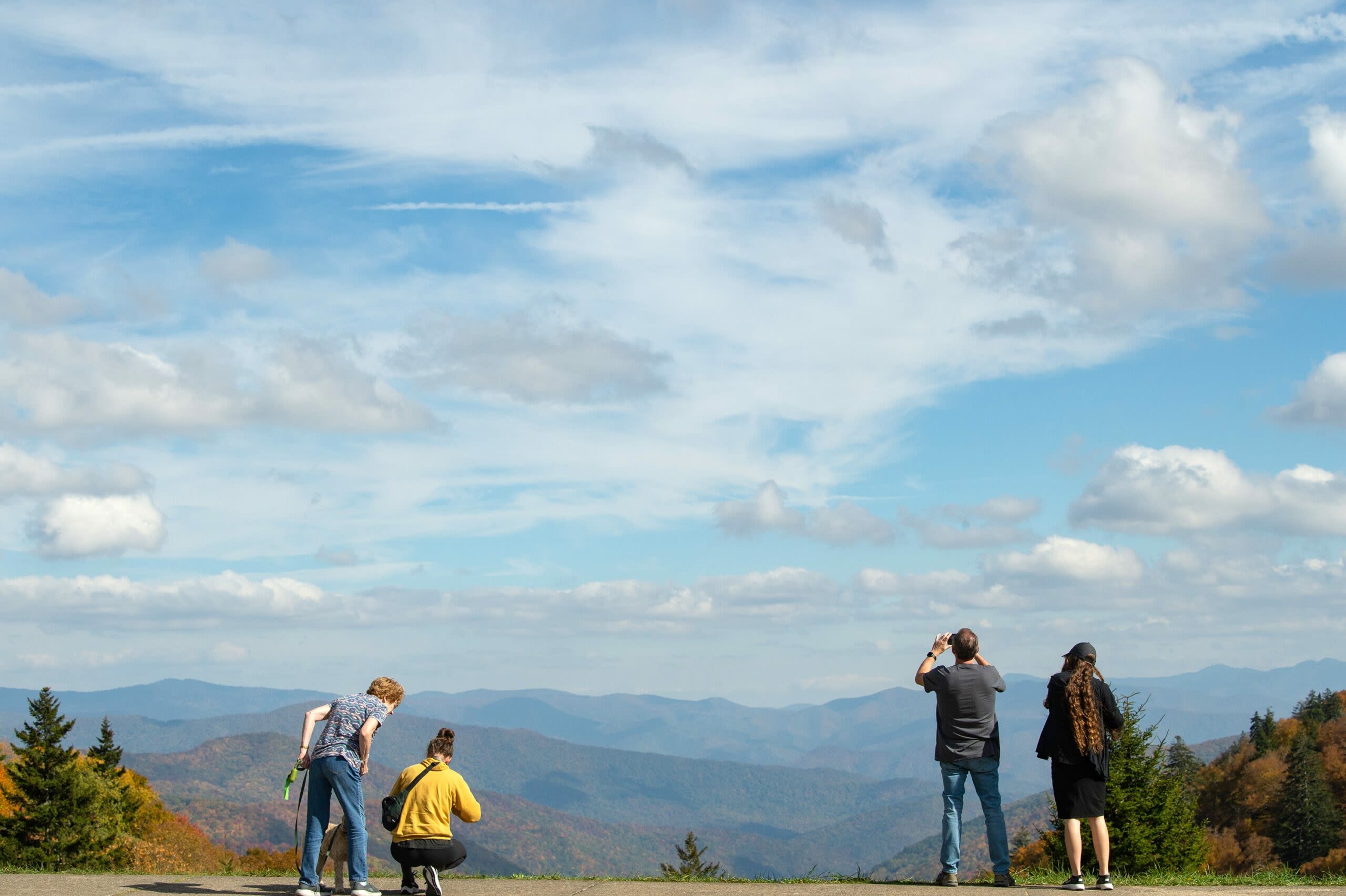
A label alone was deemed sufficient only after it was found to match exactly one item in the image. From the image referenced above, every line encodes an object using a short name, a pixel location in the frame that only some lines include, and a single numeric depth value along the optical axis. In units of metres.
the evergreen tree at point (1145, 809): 25.66
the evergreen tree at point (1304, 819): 71.50
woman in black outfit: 10.00
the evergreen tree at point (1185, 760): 92.81
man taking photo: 10.65
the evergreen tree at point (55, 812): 51.06
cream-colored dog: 10.26
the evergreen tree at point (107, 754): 71.75
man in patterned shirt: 9.81
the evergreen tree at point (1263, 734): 109.25
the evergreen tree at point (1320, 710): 118.19
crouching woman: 9.88
